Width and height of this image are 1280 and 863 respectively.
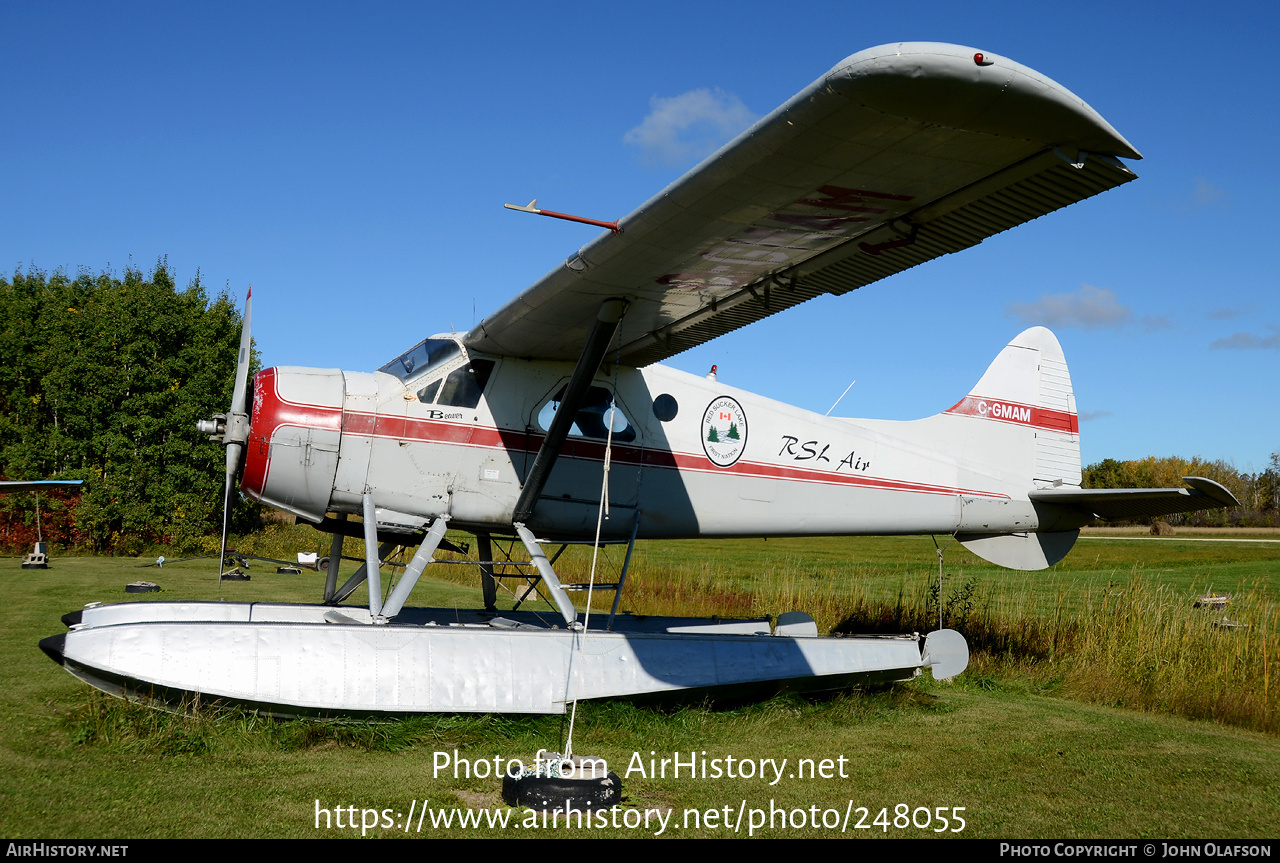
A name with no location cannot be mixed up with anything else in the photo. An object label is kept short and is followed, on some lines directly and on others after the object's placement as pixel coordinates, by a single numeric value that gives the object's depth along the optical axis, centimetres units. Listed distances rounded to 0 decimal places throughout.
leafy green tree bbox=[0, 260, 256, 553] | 2736
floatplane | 438
